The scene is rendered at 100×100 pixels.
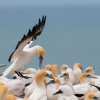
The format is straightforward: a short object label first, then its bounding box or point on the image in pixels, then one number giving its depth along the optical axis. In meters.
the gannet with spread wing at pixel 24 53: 11.53
